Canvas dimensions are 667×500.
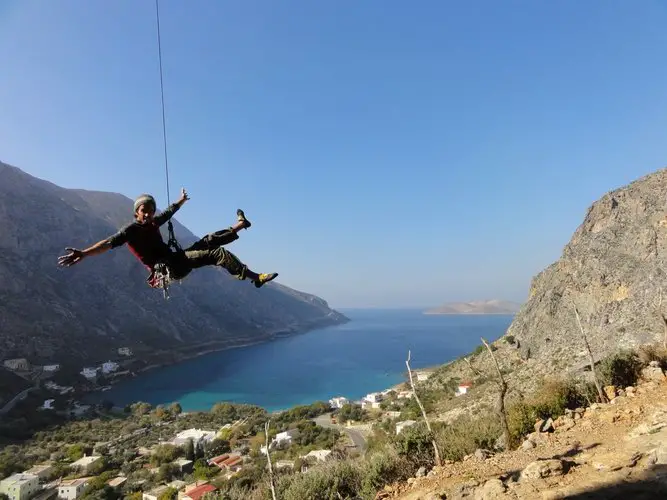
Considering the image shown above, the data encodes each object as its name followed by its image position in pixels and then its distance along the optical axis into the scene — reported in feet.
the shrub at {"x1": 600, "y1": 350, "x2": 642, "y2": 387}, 30.73
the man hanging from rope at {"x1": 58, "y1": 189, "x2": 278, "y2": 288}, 12.82
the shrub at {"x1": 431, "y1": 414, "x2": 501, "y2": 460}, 23.73
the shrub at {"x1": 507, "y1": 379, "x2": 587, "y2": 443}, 25.94
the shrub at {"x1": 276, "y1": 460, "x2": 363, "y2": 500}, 22.65
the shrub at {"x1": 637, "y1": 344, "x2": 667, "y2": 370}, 31.53
